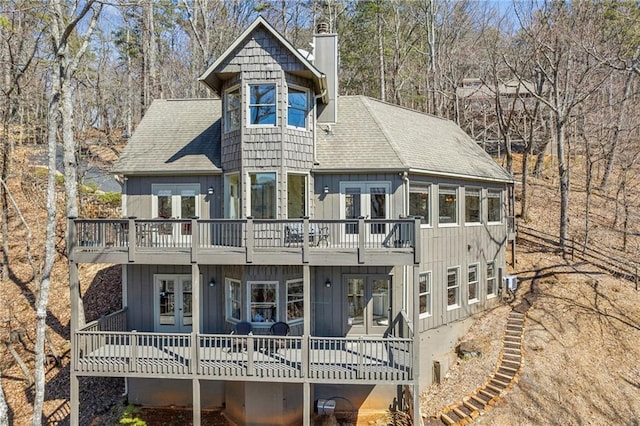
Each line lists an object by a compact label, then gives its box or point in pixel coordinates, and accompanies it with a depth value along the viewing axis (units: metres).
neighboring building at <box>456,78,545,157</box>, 30.48
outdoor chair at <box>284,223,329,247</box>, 10.49
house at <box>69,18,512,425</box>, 9.72
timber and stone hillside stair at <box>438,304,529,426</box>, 10.88
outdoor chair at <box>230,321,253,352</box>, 10.57
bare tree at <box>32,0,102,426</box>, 10.20
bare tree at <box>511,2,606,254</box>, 18.55
